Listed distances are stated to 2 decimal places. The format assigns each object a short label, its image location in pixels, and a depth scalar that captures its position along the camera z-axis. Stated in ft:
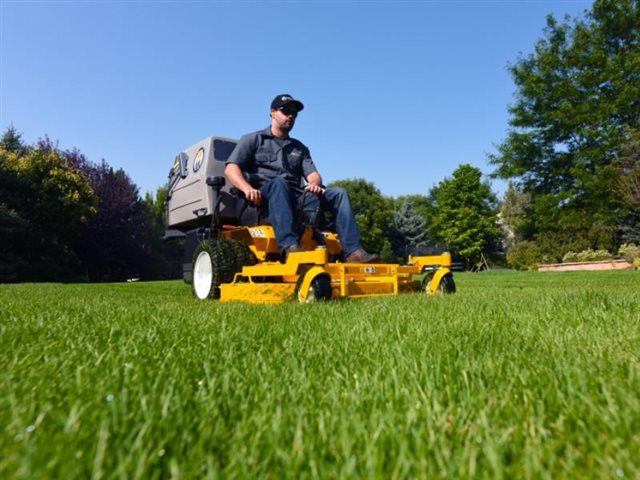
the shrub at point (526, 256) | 78.18
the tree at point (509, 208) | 148.56
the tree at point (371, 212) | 143.23
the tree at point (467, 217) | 128.11
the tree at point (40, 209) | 74.33
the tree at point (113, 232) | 100.22
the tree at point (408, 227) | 157.58
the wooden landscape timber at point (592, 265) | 60.75
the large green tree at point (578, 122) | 72.02
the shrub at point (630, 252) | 58.85
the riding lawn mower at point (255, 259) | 12.21
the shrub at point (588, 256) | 67.21
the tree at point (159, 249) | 119.44
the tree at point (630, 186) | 64.13
